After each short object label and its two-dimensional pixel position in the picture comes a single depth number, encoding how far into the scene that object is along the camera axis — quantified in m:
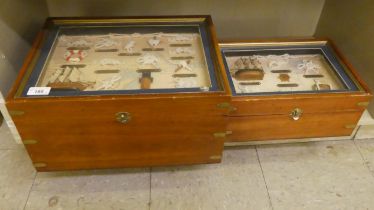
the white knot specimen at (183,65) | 0.91
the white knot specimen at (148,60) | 0.93
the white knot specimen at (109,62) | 0.92
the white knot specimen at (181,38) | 1.00
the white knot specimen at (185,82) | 0.83
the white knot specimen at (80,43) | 0.97
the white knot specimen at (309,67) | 1.06
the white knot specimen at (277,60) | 1.09
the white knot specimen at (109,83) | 0.82
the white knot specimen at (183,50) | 0.97
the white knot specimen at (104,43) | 0.98
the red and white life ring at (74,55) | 0.92
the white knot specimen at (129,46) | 0.97
